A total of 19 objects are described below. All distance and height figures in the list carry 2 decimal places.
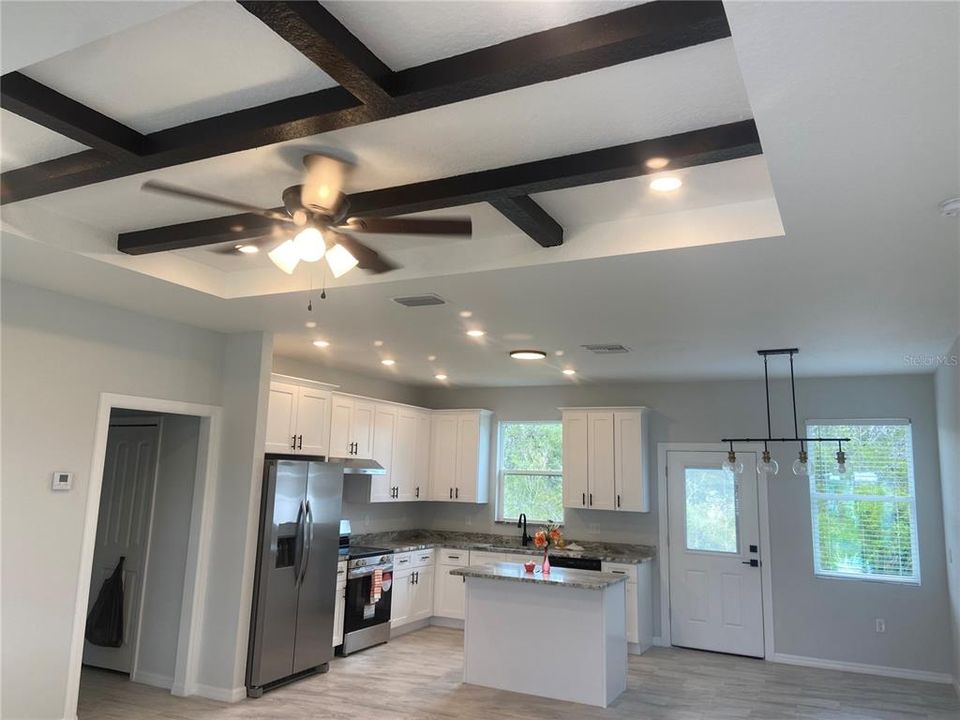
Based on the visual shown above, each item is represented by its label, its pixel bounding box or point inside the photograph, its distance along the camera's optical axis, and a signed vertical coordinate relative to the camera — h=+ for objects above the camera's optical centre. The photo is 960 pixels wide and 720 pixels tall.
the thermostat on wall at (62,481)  4.07 -0.08
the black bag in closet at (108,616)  5.31 -1.15
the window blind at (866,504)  6.11 -0.11
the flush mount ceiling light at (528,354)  5.64 +1.07
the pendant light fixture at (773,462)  5.35 +0.24
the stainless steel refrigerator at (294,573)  4.95 -0.76
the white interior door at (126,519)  5.33 -0.40
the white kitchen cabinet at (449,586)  7.32 -1.16
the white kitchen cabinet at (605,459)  7.02 +0.27
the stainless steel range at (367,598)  6.07 -1.12
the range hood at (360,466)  6.29 +0.11
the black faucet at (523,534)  7.42 -0.58
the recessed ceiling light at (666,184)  2.80 +1.26
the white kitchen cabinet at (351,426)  6.51 +0.51
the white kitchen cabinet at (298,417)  5.66 +0.51
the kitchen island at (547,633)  4.95 -1.14
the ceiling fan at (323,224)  2.66 +1.05
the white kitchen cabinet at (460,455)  7.88 +0.29
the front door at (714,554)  6.57 -0.67
